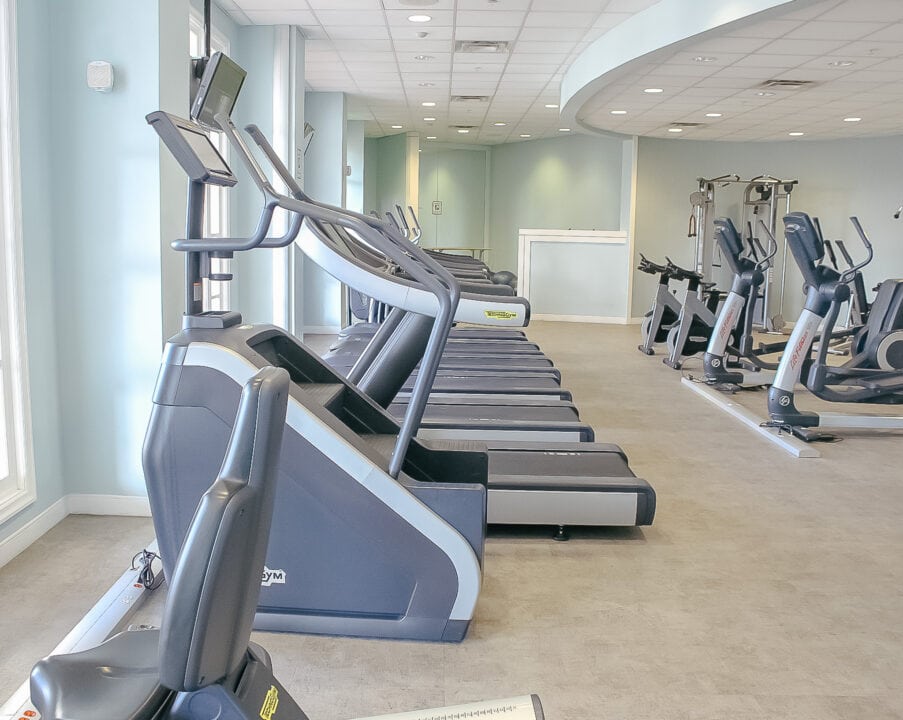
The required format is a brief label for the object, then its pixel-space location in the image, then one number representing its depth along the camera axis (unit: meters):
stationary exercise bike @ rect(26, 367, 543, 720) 0.90
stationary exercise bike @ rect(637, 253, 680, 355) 8.77
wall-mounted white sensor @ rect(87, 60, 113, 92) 3.15
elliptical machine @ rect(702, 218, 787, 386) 6.66
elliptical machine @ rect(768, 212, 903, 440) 5.02
